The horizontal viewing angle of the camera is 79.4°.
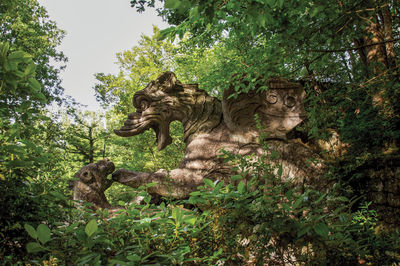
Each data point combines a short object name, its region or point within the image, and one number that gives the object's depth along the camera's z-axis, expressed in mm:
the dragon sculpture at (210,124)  3811
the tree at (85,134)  8958
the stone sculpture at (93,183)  3857
